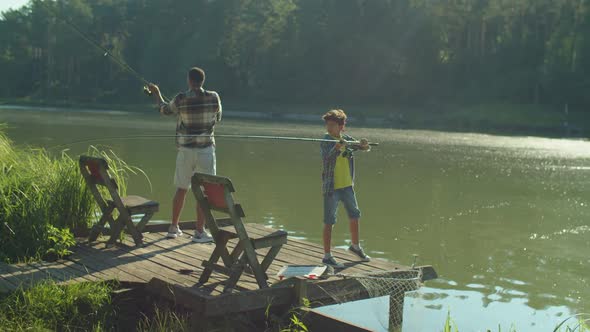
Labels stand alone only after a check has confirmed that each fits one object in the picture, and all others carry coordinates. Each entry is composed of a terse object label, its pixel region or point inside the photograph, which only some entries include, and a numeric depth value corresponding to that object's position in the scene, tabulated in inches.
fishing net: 231.9
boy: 253.4
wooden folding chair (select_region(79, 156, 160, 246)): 257.4
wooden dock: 209.9
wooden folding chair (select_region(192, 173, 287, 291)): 211.5
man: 268.4
